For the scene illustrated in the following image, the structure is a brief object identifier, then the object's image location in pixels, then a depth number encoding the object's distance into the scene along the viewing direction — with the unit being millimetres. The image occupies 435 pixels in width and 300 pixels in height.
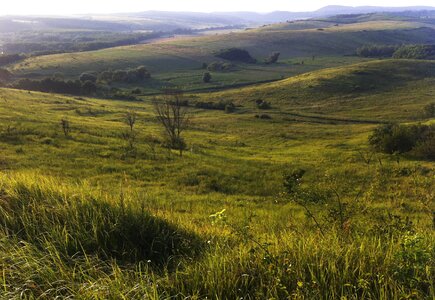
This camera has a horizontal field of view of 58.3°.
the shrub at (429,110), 70794
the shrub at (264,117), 73112
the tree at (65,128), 34425
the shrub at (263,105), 85312
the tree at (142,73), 133000
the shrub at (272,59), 176000
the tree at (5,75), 118500
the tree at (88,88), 105344
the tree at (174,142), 34103
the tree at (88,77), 124188
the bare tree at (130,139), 28219
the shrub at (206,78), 129450
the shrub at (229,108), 81969
